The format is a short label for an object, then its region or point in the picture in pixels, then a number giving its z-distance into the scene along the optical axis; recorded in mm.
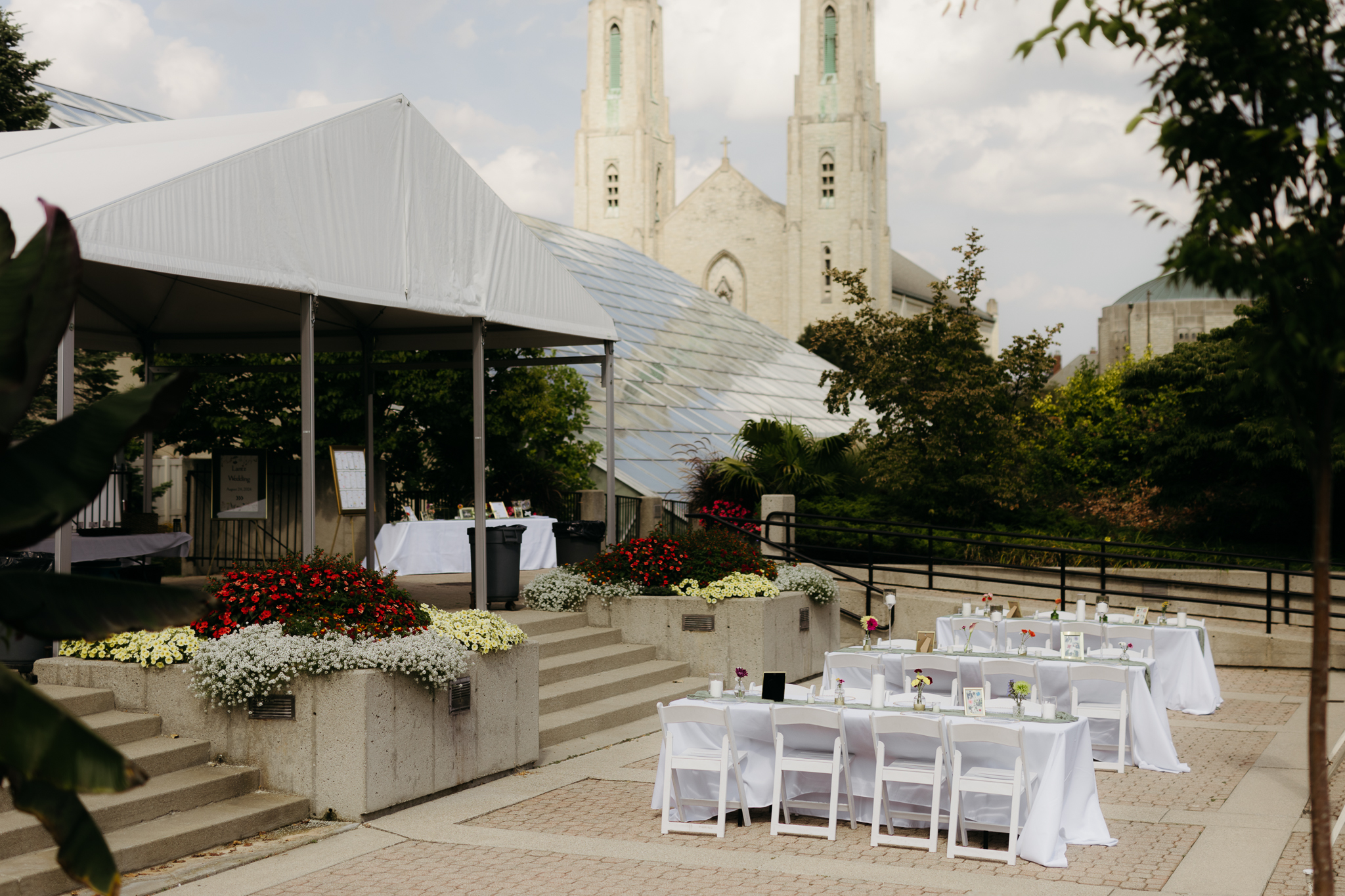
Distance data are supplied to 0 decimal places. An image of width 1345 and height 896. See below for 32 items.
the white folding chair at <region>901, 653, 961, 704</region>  11109
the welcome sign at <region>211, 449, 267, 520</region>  16359
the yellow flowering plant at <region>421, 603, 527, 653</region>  9266
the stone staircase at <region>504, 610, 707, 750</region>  11305
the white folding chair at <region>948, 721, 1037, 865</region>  7520
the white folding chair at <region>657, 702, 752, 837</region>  8164
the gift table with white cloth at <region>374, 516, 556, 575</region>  16453
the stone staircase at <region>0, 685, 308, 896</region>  6727
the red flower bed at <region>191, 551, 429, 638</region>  8562
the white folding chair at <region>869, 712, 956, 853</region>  7719
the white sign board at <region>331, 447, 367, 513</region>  12523
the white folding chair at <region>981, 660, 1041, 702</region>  10609
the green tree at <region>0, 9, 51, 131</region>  19125
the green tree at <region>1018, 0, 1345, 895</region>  3885
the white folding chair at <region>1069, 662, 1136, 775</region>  10203
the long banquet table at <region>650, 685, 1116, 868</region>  7562
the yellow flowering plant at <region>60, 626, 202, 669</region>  8461
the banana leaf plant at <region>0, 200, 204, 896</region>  2701
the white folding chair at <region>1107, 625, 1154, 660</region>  13328
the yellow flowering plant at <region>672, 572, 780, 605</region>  13836
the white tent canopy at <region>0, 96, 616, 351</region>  9000
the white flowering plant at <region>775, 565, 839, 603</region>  14711
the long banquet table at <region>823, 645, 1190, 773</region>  10273
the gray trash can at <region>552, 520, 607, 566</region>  17031
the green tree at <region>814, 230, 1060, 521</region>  19844
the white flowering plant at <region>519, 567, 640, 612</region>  13695
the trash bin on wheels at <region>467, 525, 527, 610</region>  13352
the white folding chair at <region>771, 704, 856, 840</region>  8062
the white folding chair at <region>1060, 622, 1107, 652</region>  13484
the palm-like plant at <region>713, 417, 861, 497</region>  22094
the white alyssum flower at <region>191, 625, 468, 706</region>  8125
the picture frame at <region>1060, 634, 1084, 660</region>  11359
